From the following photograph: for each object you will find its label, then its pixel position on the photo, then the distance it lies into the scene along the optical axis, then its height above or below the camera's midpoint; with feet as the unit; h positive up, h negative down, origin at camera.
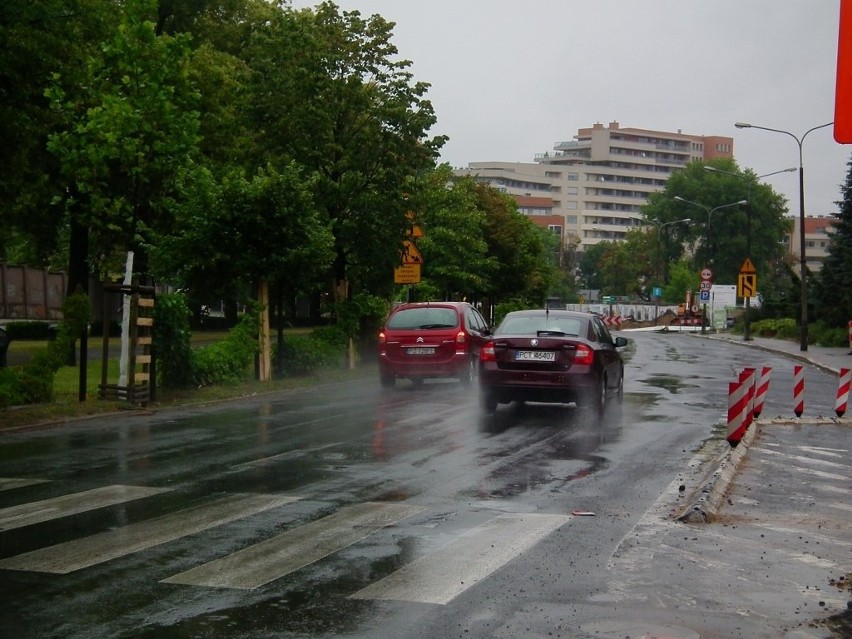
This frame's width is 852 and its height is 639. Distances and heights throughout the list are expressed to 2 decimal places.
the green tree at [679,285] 362.94 +8.34
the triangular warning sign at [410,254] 97.04 +4.68
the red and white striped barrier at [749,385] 46.98 -3.13
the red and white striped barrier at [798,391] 60.80 -4.25
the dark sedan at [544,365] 55.01 -2.74
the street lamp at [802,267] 148.25 +6.26
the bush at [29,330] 128.06 -2.92
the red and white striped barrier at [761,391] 59.26 -4.16
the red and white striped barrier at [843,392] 60.18 -4.25
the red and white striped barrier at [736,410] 44.70 -3.95
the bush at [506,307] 166.09 +0.31
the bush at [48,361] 56.18 -2.84
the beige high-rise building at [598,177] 610.65 +72.66
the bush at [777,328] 195.72 -2.98
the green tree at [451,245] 128.36 +7.50
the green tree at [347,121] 94.32 +15.87
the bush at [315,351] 83.97 -3.39
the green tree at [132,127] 77.87 +12.43
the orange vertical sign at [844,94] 19.99 +3.89
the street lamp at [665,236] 385.19 +26.94
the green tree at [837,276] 163.43 +5.40
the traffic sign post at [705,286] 224.94 +5.08
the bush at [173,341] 64.08 -2.03
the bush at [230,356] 69.21 -3.16
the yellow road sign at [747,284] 177.88 +4.37
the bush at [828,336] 161.27 -3.38
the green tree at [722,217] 374.43 +32.10
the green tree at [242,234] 72.79 +4.75
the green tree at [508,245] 169.37 +9.95
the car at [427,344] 74.43 -2.35
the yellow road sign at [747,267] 175.11 +6.95
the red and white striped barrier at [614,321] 251.60 -2.42
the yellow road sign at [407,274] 96.22 +2.92
